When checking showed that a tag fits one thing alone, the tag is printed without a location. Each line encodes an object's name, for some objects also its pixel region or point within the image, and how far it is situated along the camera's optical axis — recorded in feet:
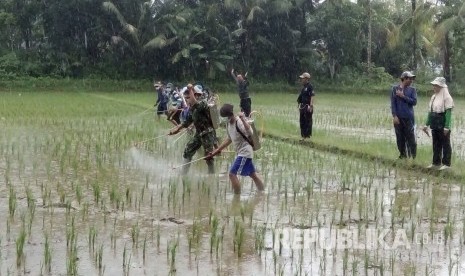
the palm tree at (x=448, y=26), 92.89
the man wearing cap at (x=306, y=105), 35.96
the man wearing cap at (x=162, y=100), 52.26
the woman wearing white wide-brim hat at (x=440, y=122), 25.30
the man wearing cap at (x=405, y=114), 27.71
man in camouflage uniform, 26.76
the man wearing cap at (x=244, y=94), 44.52
